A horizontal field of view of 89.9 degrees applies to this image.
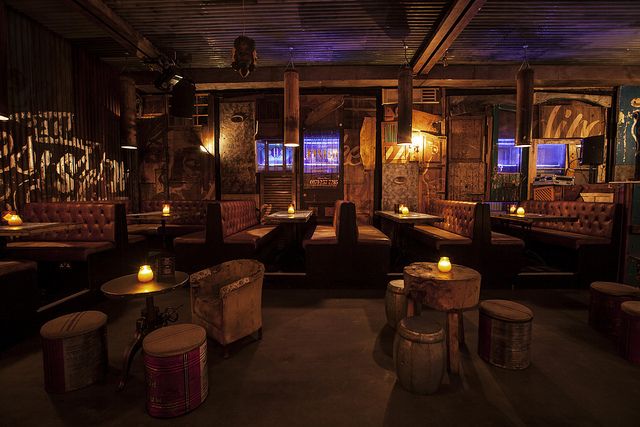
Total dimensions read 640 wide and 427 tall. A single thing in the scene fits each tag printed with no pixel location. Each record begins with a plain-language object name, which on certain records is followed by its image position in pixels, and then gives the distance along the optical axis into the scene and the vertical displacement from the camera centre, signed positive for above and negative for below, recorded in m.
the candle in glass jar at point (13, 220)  3.50 -0.35
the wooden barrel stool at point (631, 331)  2.54 -1.13
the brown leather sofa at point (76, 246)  4.07 -0.75
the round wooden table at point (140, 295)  2.26 -0.74
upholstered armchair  2.60 -0.94
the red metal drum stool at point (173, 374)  1.92 -1.13
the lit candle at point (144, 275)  2.50 -0.67
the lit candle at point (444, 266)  2.55 -0.61
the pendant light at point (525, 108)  5.40 +1.38
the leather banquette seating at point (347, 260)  4.51 -1.00
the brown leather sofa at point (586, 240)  4.47 -0.74
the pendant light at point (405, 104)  5.19 +1.40
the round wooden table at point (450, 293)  2.36 -0.78
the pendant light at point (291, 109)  5.20 +1.32
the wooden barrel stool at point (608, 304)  2.96 -1.09
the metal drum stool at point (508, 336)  2.45 -1.13
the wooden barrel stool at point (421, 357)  2.11 -1.11
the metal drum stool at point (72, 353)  2.16 -1.13
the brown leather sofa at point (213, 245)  4.57 -0.82
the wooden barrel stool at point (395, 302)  3.05 -1.09
